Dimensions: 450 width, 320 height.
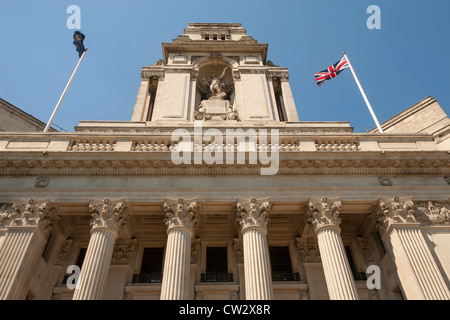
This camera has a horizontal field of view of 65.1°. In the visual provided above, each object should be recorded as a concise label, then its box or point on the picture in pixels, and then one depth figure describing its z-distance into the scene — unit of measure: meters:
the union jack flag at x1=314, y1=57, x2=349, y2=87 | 27.24
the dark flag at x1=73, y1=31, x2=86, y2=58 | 28.39
